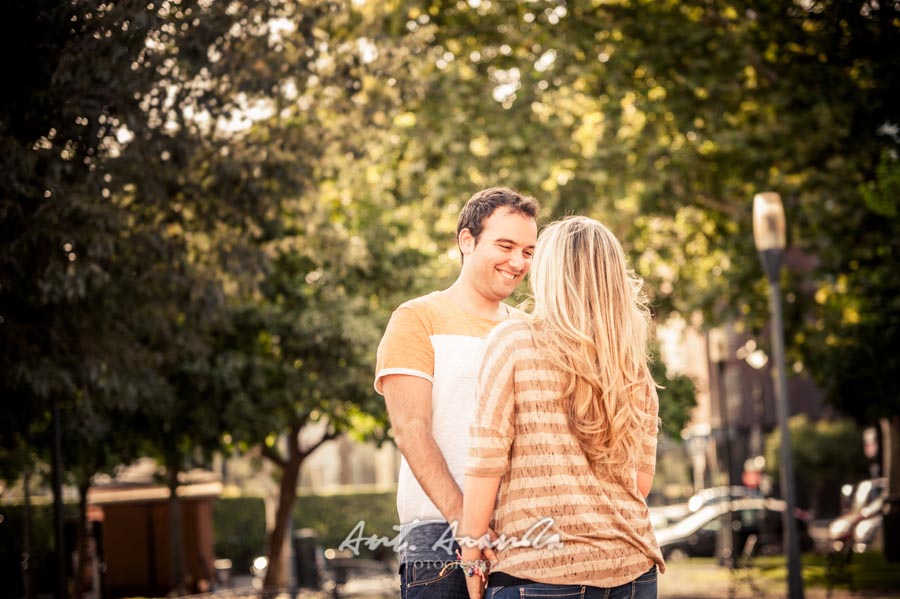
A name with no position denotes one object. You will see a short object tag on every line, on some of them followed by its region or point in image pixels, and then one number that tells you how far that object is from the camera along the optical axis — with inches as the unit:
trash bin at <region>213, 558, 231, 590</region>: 1016.2
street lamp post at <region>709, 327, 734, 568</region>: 962.7
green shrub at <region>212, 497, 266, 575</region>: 1424.7
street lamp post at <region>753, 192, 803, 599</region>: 482.6
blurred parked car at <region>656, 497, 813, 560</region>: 1125.1
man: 136.9
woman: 121.3
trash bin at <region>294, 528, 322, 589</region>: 708.7
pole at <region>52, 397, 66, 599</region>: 403.2
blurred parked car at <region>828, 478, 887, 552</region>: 958.7
